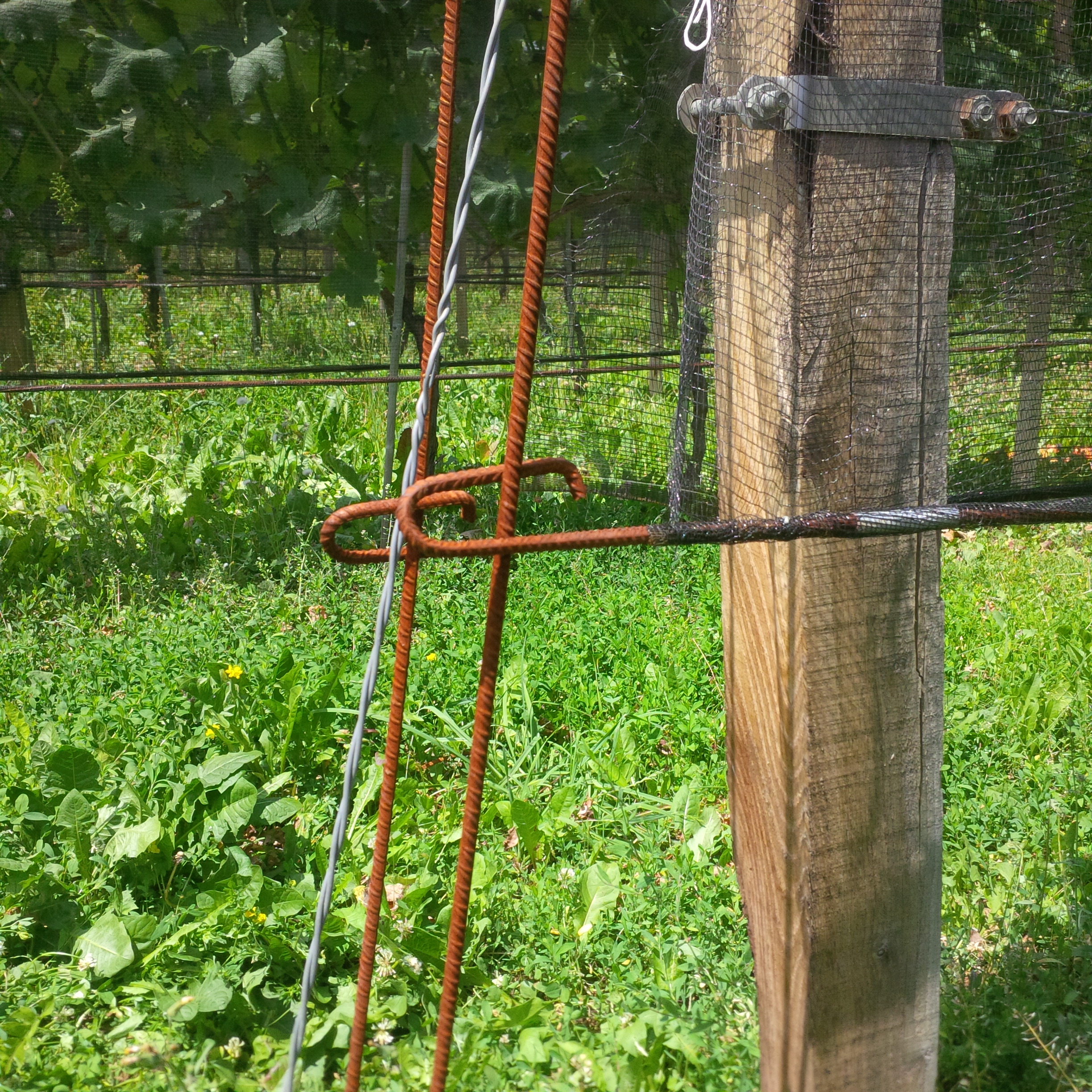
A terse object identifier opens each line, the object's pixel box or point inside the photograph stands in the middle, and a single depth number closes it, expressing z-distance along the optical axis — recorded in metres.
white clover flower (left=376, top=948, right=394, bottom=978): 1.14
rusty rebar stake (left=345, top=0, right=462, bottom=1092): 0.87
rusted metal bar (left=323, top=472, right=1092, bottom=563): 0.85
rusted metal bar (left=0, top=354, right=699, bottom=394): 2.10
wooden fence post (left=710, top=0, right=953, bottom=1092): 0.91
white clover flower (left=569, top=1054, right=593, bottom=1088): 1.00
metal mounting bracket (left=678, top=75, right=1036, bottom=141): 0.90
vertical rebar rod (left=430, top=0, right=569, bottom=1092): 0.83
